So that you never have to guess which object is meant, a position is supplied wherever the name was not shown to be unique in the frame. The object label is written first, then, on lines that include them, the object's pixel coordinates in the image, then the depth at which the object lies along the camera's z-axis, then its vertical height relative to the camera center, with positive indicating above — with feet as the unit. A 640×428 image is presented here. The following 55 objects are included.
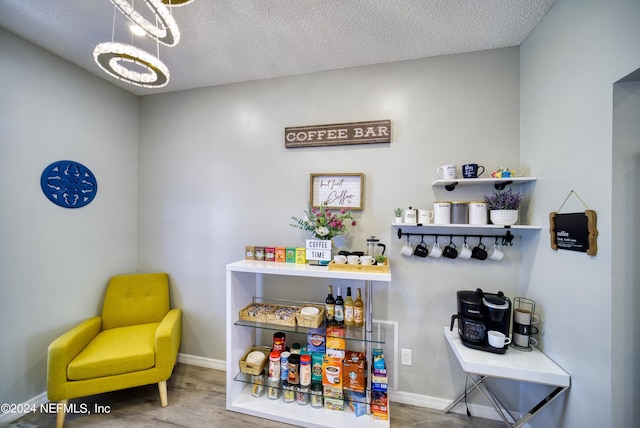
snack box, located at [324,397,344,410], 5.52 -4.54
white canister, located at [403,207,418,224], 5.52 -0.03
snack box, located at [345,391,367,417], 5.38 -4.40
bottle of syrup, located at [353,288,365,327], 5.69 -2.38
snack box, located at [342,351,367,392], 5.47 -3.80
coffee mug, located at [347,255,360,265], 5.39 -1.06
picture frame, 6.31 +0.66
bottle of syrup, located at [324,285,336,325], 5.91 -2.39
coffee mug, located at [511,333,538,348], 4.79 -2.61
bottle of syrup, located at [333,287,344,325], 5.79 -2.37
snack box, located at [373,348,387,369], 5.48 -3.49
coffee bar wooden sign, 6.13 +2.20
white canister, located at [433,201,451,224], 5.40 +0.04
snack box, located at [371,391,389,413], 5.29 -4.29
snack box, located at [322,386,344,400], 5.51 -4.26
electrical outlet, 5.98 -3.68
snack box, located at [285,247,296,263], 6.11 -1.09
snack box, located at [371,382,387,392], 5.29 -3.90
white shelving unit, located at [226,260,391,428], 5.22 -3.55
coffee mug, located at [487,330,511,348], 4.60 -2.47
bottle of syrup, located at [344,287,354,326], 5.74 -2.39
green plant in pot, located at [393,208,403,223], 5.68 +0.01
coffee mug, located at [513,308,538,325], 4.82 -2.13
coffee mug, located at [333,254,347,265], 5.46 -1.07
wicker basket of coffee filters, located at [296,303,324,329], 5.62 -2.56
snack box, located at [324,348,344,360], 5.57 -3.35
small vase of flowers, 5.83 -0.23
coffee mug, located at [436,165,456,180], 5.34 +0.98
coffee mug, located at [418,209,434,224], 5.49 -0.03
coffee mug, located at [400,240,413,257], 5.81 -0.88
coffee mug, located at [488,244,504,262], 5.37 -0.90
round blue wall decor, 5.94 +0.76
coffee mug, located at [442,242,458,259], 5.60 -0.88
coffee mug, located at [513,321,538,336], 4.79 -2.35
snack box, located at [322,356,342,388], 5.51 -3.76
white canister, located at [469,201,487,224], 5.21 +0.07
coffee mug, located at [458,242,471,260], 5.55 -0.88
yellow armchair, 5.06 -3.32
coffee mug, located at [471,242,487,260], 5.45 -0.87
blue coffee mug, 5.31 +1.03
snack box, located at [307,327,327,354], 5.73 -3.12
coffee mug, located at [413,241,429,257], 5.77 -0.90
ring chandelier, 3.14 +2.40
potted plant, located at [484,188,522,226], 4.99 +0.14
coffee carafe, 6.10 -0.90
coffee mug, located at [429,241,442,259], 5.63 -0.88
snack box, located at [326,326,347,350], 5.57 -3.05
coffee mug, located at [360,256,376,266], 5.34 -1.06
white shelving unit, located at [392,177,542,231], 4.96 +0.71
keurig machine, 4.71 -2.12
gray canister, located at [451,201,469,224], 5.39 +0.05
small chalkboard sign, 3.55 -0.26
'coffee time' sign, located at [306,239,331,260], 5.69 -0.87
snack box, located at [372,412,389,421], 5.26 -4.59
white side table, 4.03 -2.78
